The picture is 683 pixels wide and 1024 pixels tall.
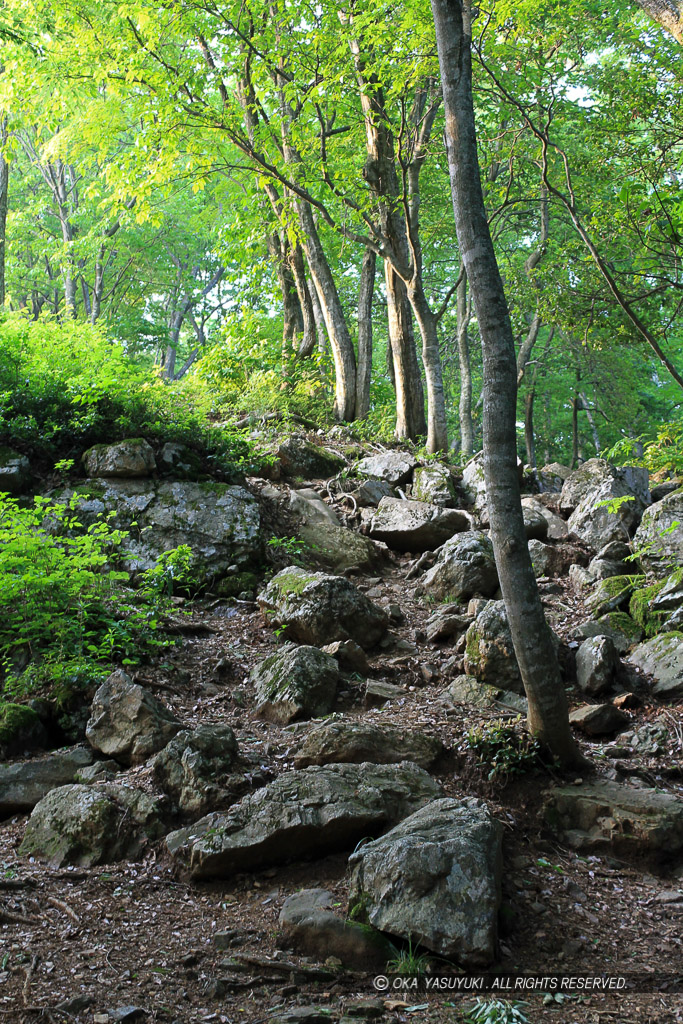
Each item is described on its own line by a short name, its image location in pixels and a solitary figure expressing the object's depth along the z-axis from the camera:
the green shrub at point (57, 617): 5.17
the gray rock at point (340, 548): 8.27
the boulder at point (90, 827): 3.80
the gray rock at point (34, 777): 4.23
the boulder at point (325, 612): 6.23
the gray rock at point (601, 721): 5.08
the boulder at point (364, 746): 4.43
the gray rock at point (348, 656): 5.86
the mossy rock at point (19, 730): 4.64
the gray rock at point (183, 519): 7.50
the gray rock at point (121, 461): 8.07
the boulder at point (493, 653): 5.50
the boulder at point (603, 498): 7.89
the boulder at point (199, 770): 4.10
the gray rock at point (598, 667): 5.44
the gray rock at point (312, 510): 8.94
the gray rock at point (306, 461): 10.63
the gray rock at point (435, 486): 9.43
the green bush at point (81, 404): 8.22
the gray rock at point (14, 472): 7.54
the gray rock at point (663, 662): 5.29
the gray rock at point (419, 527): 8.85
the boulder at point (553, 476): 10.60
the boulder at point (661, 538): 6.57
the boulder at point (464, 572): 7.26
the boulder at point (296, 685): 5.15
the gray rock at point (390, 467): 10.37
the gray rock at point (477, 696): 5.27
